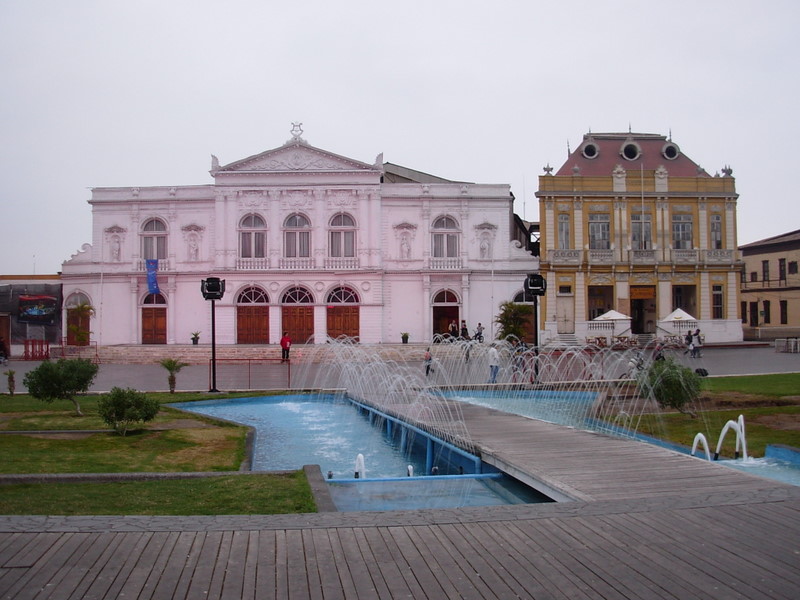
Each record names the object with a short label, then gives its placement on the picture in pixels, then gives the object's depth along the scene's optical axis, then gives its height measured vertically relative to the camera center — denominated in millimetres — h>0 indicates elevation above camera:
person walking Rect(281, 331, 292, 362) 34688 -1105
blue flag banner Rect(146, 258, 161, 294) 44500 +3132
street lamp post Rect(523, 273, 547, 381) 23719 +1114
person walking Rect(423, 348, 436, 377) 26141 -1494
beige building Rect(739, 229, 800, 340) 56219 +2388
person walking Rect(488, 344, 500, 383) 24531 -1486
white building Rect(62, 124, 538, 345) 44750 +4303
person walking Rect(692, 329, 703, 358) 33719 -1391
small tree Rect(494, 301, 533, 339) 34312 +47
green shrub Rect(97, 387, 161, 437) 13680 -1595
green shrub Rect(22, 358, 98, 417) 15477 -1156
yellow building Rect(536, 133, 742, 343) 44969 +4580
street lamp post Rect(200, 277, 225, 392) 23875 +1167
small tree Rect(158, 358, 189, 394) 22234 -1330
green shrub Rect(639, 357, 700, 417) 15266 -1436
